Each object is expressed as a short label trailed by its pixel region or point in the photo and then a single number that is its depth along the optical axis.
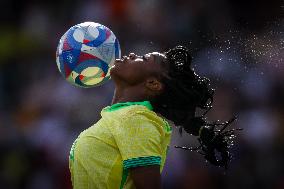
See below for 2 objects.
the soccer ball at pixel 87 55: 9.84
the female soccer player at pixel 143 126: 7.39
